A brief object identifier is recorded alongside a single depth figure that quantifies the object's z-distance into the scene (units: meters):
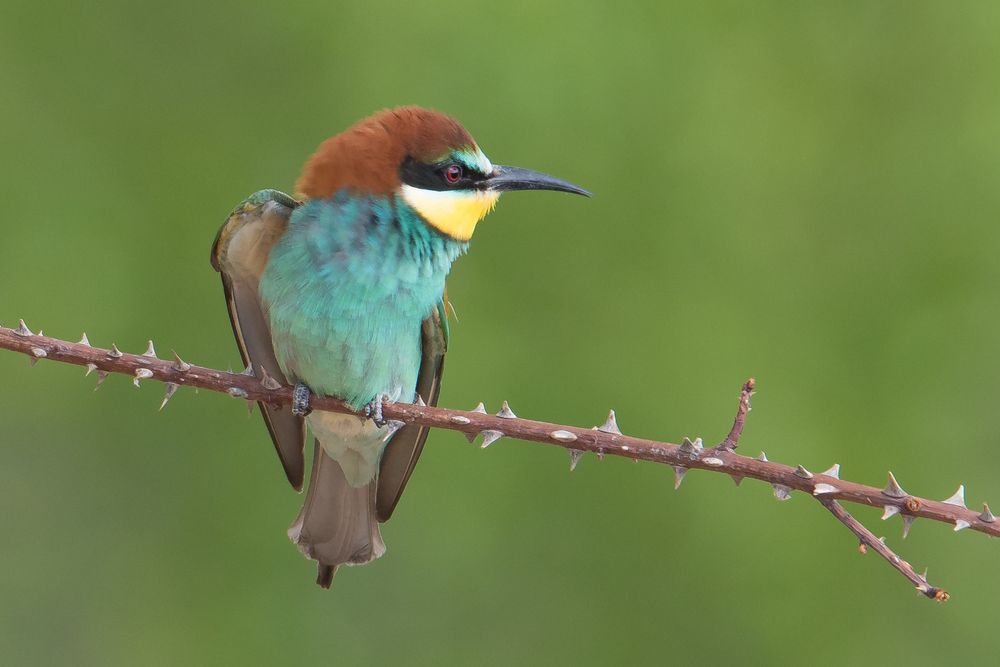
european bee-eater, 4.97
